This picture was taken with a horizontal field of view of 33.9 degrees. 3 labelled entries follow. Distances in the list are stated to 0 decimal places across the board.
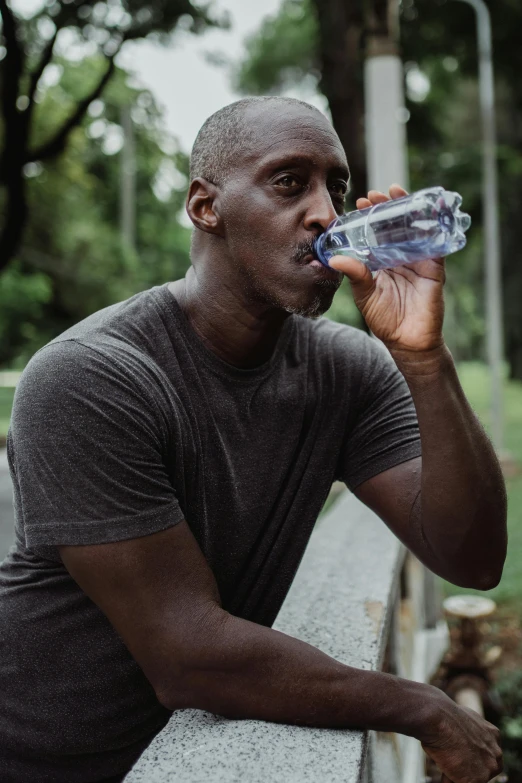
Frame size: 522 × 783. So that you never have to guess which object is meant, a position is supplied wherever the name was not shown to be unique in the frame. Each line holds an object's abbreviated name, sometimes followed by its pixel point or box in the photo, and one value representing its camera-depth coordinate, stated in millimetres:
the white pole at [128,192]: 25891
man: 1761
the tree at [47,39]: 10406
